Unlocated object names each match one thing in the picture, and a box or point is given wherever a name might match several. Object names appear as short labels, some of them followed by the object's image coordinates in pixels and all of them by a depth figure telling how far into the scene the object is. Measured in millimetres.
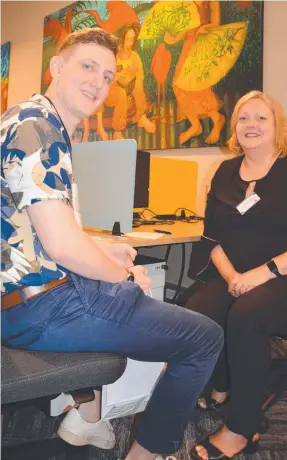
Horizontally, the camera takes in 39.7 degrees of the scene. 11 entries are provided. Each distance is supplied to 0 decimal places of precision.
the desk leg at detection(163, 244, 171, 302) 2766
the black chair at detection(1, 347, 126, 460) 807
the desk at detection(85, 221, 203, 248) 1559
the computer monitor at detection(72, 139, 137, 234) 1735
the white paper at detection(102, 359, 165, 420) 1317
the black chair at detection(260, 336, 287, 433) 1509
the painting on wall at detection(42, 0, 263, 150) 2469
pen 1798
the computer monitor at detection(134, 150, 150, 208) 2350
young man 833
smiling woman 1284
